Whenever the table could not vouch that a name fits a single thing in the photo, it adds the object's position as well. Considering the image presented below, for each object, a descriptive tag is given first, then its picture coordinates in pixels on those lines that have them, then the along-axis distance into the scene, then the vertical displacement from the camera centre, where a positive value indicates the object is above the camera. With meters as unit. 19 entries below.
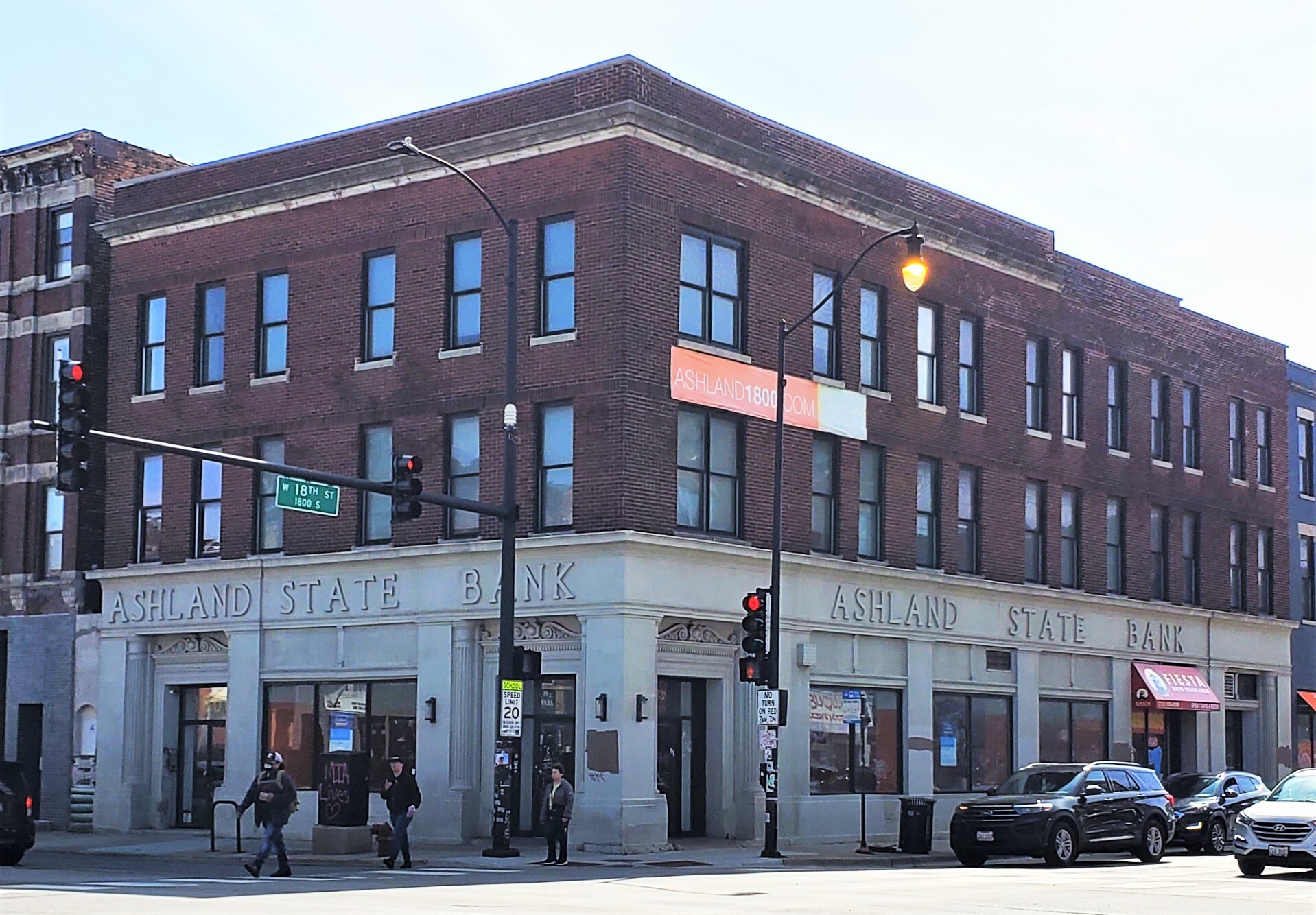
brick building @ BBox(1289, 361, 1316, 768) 53.69 +3.64
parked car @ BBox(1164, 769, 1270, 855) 34.81 -2.53
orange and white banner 34.03 +5.00
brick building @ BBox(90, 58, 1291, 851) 33.41 +3.75
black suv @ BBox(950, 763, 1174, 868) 29.78 -2.40
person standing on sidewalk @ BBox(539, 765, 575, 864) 29.22 -2.41
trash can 32.50 -2.77
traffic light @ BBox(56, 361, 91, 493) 23.55 +2.80
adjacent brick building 41.06 +4.69
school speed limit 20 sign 29.56 -0.82
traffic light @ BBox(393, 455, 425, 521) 27.64 +2.47
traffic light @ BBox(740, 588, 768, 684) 30.67 +0.30
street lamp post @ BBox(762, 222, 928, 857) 30.64 +2.83
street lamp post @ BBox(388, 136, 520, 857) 29.72 +0.71
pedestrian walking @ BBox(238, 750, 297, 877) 25.86 -2.05
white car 26.11 -2.31
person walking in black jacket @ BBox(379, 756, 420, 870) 28.28 -2.18
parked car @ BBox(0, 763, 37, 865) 27.89 -2.42
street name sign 28.48 +2.43
